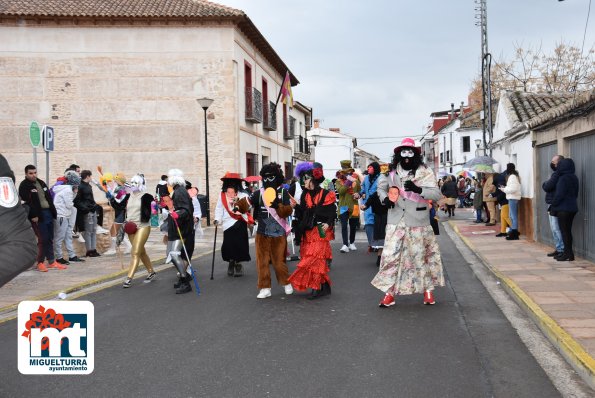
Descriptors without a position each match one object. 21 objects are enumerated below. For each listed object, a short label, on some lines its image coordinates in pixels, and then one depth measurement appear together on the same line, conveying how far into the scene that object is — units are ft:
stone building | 74.33
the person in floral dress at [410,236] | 22.21
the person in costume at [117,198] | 34.83
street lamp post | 62.80
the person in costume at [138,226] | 28.48
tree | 122.83
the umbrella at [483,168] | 57.67
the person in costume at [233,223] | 30.78
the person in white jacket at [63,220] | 35.78
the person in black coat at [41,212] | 32.37
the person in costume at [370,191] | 36.45
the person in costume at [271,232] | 25.08
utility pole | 68.74
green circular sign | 32.50
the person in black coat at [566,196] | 31.68
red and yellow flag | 96.27
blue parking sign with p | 33.96
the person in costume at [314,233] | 24.47
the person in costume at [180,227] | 26.91
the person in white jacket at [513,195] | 46.62
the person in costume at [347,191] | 40.45
